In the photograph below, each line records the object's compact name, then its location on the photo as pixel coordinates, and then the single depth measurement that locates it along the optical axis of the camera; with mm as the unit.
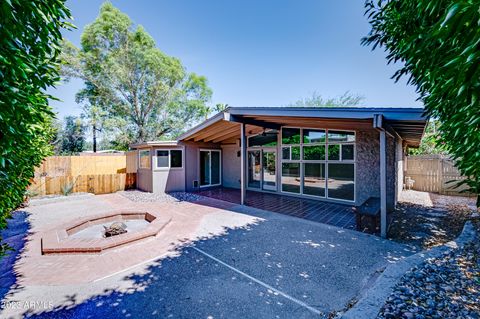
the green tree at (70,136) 20516
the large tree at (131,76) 15961
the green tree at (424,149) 14848
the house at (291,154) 5543
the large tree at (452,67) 1012
